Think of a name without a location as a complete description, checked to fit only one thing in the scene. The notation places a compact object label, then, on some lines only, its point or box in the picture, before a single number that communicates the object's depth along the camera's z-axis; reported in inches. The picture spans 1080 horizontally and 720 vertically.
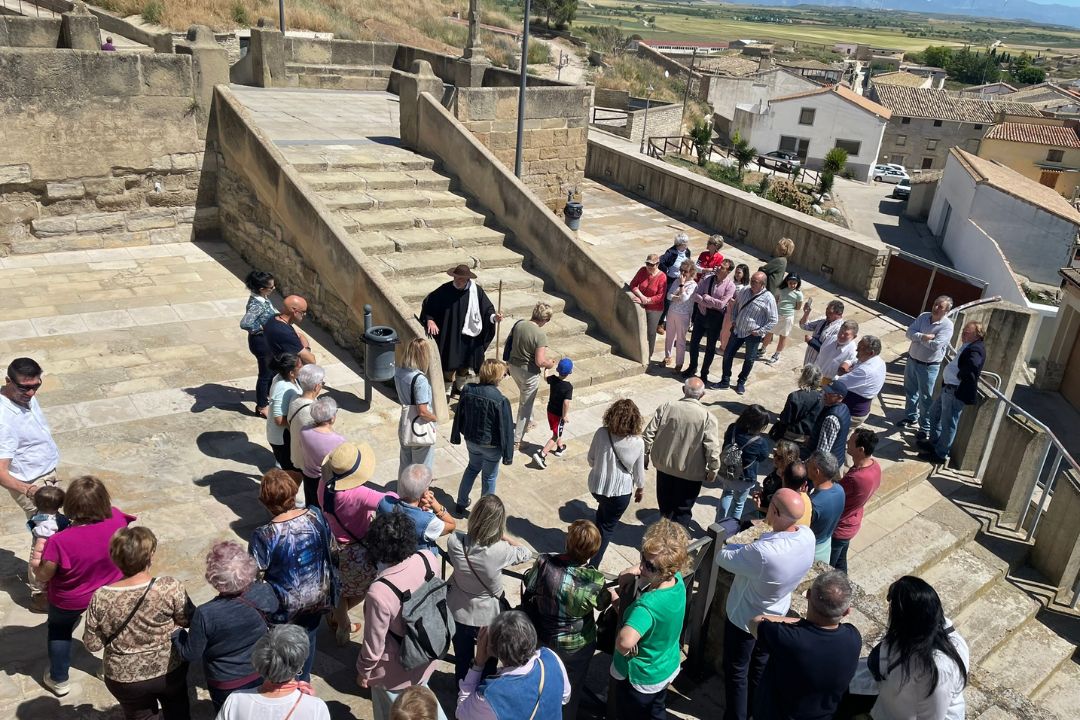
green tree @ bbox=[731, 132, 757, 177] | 1710.5
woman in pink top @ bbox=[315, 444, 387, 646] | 189.3
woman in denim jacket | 241.1
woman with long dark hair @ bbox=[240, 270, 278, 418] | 278.2
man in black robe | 318.3
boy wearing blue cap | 287.8
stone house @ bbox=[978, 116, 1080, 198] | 2022.6
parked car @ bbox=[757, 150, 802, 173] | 2225.6
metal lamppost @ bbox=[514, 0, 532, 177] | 492.2
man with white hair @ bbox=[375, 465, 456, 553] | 176.2
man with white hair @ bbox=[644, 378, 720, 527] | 238.8
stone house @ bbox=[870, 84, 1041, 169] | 2598.4
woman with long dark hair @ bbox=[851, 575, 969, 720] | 144.4
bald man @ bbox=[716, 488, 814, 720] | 170.9
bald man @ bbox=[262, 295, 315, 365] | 270.1
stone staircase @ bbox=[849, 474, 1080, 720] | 247.8
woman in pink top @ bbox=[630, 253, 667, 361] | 393.1
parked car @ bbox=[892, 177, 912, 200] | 2117.4
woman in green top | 156.0
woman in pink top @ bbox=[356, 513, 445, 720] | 157.9
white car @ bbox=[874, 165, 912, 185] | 2506.4
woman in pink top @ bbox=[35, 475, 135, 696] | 161.9
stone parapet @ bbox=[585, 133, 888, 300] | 506.6
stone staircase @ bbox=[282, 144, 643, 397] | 386.3
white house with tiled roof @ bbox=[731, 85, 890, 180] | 2411.4
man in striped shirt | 357.7
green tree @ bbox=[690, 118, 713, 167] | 1469.4
